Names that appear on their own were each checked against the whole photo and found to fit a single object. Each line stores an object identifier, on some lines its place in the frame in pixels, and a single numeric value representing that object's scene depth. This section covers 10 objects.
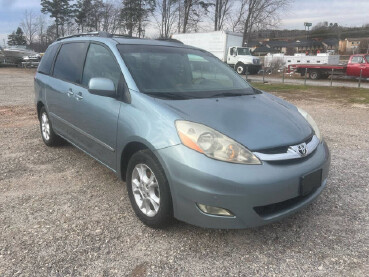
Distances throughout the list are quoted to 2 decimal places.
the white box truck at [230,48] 26.34
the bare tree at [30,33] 56.72
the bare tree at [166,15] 42.41
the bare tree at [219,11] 41.09
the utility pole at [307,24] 67.38
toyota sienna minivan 2.34
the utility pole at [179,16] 41.19
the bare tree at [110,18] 46.47
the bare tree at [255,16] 38.83
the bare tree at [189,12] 39.44
